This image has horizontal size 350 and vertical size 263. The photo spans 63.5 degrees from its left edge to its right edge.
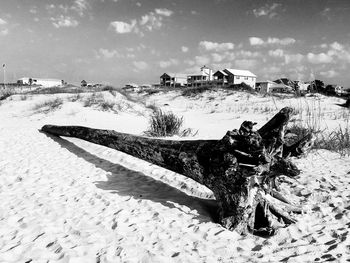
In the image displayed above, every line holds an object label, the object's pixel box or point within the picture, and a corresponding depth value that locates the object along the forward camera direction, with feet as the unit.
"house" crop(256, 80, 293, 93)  159.33
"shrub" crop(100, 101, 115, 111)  41.39
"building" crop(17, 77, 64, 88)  241.61
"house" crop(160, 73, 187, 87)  212.64
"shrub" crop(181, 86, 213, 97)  80.51
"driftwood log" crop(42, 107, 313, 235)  8.02
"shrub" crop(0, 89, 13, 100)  57.95
